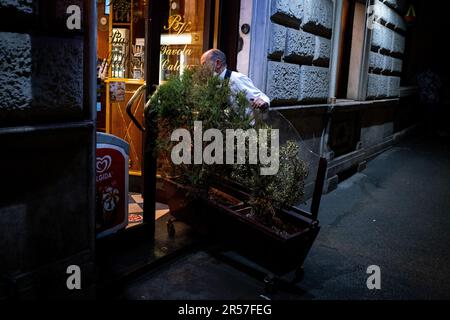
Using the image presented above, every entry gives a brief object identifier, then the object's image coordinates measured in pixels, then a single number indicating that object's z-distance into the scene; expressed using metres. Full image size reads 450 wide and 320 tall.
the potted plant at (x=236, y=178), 3.57
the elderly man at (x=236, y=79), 4.38
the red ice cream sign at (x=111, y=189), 3.66
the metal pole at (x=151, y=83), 4.00
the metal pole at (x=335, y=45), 6.66
